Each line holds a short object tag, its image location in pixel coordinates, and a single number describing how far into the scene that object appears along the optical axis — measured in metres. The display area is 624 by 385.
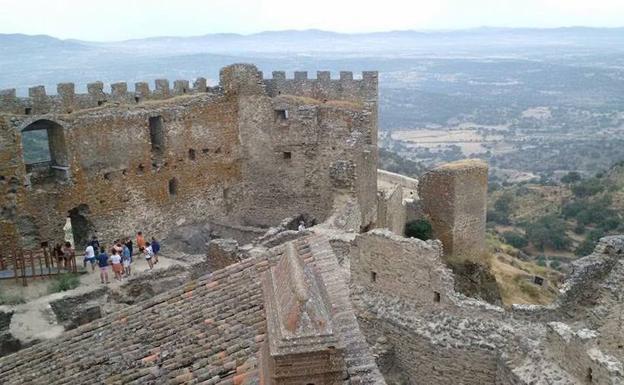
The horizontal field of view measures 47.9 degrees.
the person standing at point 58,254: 18.34
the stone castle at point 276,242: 7.21
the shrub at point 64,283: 16.86
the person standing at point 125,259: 18.23
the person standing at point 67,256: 18.12
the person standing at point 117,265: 17.67
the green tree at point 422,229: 23.55
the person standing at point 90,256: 18.44
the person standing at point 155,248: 19.25
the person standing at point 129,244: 19.19
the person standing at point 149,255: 18.75
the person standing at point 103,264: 17.50
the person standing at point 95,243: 19.38
